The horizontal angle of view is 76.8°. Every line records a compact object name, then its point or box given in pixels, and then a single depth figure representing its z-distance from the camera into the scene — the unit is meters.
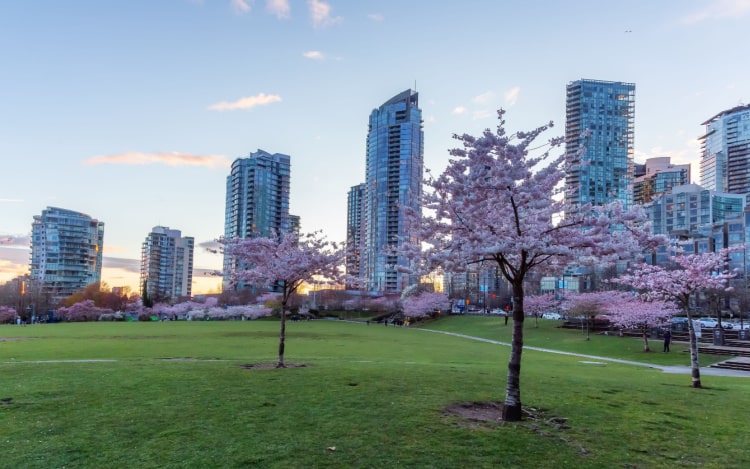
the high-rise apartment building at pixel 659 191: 195.18
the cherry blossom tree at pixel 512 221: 10.80
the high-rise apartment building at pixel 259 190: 165.25
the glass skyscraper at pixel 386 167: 178.25
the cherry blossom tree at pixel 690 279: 17.93
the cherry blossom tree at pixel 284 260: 20.73
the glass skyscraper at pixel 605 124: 185.88
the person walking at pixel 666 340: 40.56
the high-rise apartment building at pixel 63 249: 165.12
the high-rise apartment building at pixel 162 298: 145.50
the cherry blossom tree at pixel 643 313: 41.84
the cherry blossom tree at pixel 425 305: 98.31
